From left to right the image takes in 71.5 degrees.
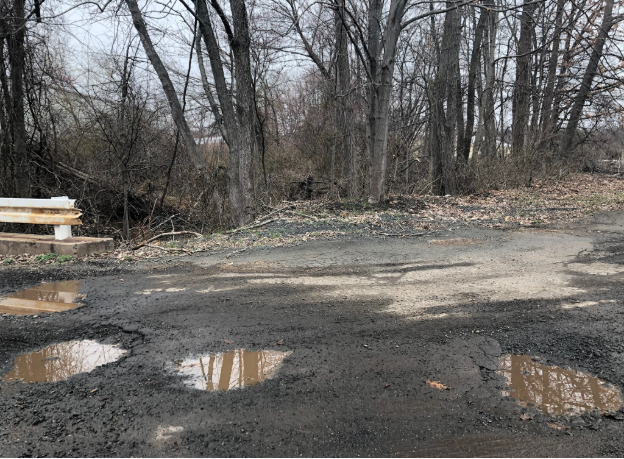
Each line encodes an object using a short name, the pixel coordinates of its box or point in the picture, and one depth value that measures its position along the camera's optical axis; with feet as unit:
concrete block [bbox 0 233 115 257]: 23.04
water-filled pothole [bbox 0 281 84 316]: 15.13
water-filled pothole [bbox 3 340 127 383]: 10.65
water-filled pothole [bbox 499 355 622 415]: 9.09
